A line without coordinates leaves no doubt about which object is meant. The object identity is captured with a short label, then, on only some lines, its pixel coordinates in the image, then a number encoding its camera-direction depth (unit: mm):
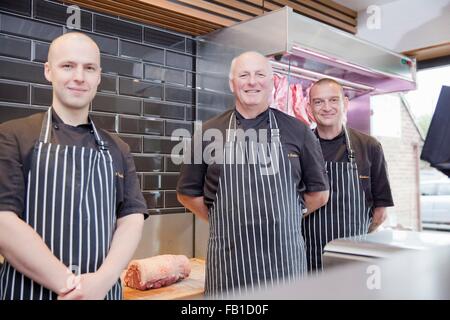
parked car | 3811
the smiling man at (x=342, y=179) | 2174
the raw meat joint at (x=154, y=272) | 1914
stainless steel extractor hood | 2346
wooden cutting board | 1845
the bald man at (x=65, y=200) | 1146
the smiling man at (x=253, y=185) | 1757
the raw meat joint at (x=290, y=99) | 2545
